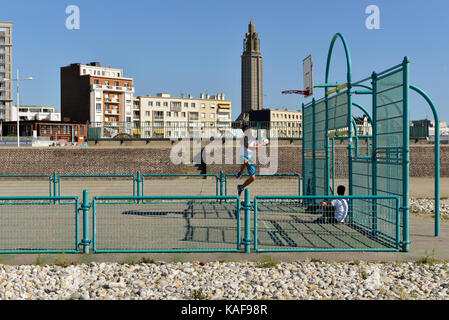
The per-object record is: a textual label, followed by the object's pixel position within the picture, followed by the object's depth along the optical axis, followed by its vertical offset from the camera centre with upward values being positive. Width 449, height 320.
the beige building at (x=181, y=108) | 127.56 +13.78
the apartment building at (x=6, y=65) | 113.50 +21.55
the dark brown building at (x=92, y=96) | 109.19 +14.12
